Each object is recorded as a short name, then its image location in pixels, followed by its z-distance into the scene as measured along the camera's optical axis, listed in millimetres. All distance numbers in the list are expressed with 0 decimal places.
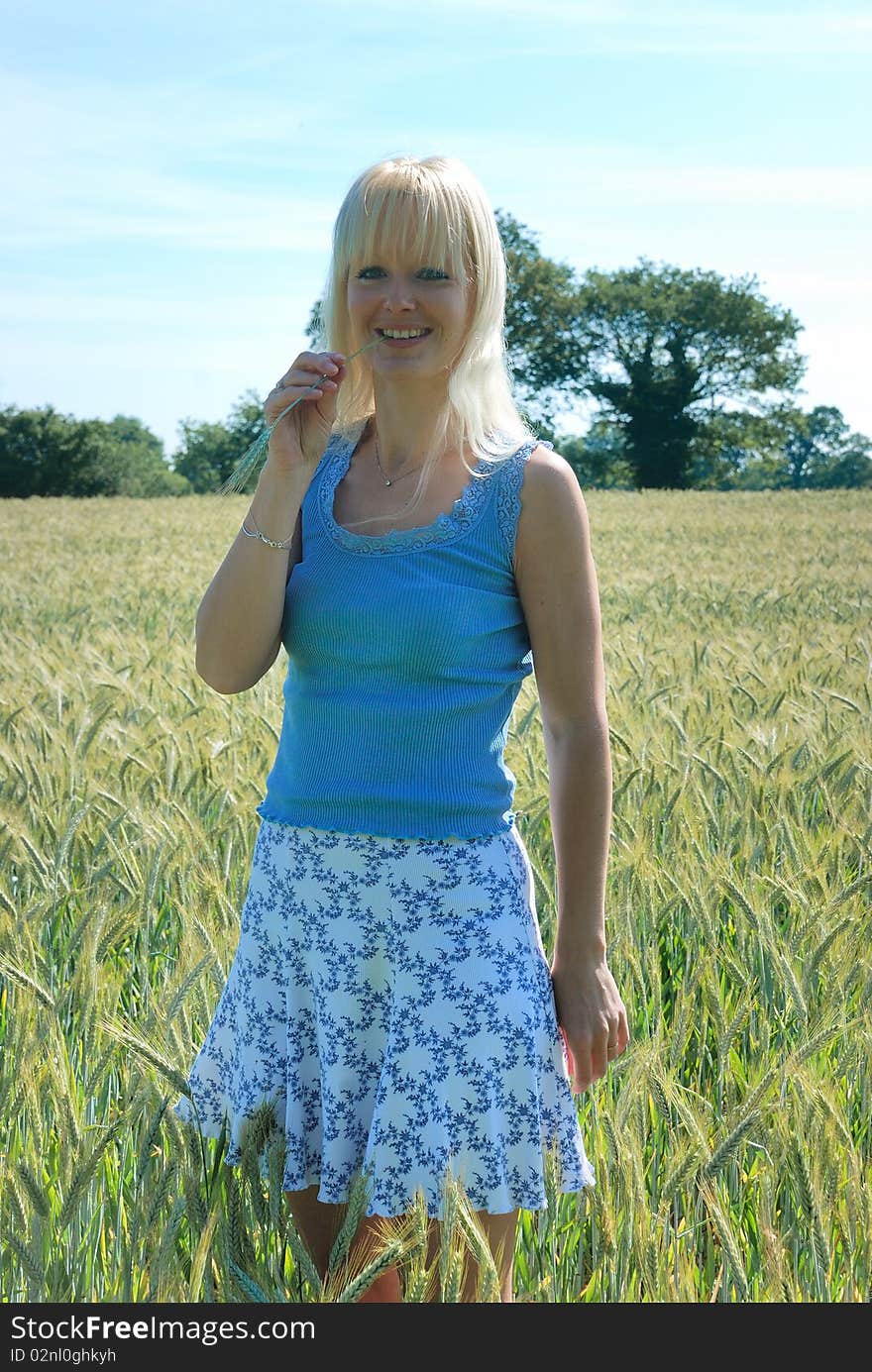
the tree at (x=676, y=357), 51000
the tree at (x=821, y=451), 88125
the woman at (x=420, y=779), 1528
